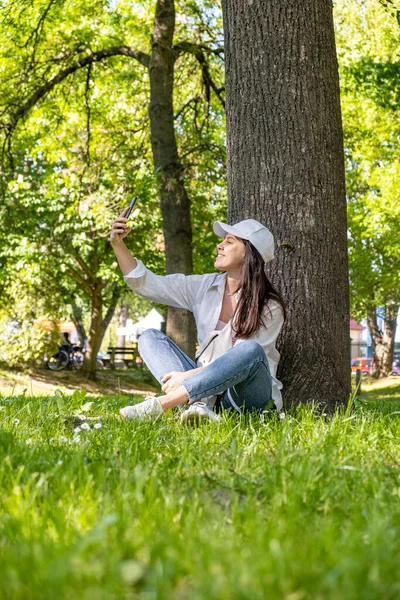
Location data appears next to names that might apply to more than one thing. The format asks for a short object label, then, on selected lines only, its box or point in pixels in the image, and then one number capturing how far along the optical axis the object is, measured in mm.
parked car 43072
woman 4328
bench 32463
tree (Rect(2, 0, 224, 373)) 12664
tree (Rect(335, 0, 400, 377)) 13305
